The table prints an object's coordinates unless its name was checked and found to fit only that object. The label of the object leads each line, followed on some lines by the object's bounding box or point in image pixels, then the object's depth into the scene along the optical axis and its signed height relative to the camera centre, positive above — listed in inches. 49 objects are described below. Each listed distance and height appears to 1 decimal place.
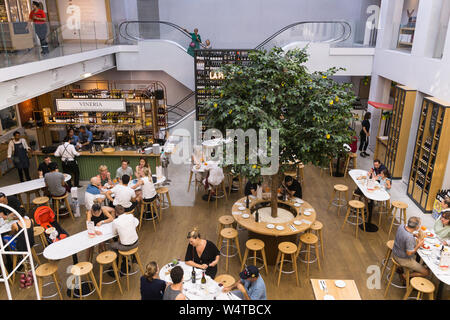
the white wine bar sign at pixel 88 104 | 345.4 -68.6
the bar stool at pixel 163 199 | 320.8 -155.8
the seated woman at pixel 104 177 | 302.0 -120.0
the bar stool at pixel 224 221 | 261.3 -134.0
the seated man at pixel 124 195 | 269.7 -118.7
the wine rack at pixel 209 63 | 481.7 -42.2
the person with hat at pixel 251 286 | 167.6 -118.1
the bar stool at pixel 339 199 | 319.6 -155.6
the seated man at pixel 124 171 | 311.5 -118.9
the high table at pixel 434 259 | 188.2 -123.6
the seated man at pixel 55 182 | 305.1 -124.1
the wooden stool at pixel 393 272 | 210.5 -139.3
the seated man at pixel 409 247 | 205.6 -121.3
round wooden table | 234.3 -125.8
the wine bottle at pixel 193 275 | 184.2 -120.9
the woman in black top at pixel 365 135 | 455.5 -129.9
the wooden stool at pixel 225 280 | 191.5 -129.6
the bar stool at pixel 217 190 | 341.0 -149.3
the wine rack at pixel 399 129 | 363.6 -99.9
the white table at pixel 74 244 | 207.8 -123.6
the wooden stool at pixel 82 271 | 206.1 -132.6
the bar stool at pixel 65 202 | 308.8 -142.4
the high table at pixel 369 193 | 276.8 -123.3
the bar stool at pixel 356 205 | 282.8 -133.3
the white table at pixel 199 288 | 173.8 -123.8
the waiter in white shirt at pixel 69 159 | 361.7 -125.3
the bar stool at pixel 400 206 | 281.9 -133.2
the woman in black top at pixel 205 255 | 201.9 -122.2
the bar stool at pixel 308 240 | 235.4 -132.9
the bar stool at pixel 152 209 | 296.9 -146.5
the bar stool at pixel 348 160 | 397.3 -139.1
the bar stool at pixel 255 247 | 230.2 -133.4
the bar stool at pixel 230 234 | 243.4 -133.7
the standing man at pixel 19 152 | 368.5 -119.8
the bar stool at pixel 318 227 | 249.4 -131.7
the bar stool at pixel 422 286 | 188.2 -131.3
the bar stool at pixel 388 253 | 230.2 -138.1
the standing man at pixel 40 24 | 329.7 +6.3
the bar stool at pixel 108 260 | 217.4 -133.5
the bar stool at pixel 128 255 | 225.2 -139.6
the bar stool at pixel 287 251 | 225.1 -132.9
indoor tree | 202.8 -41.3
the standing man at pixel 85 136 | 413.2 -117.4
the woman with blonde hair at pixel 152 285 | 168.6 -115.1
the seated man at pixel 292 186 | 282.8 -119.1
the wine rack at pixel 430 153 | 294.0 -101.8
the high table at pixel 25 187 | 298.4 -128.2
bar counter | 381.7 -132.4
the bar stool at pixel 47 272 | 205.5 -132.7
